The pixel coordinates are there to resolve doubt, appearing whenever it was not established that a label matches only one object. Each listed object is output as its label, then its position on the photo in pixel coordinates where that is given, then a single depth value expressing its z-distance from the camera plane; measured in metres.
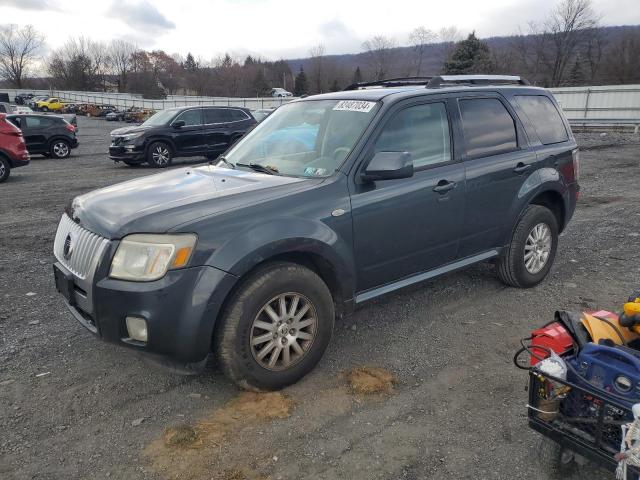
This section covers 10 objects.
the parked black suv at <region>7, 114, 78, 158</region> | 17.34
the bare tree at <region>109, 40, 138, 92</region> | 97.50
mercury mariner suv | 2.85
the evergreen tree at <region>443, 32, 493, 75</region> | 45.25
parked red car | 12.33
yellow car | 52.34
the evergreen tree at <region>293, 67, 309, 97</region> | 79.81
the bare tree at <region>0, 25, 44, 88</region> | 93.06
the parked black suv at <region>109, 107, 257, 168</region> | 14.48
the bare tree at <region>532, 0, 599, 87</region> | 58.41
